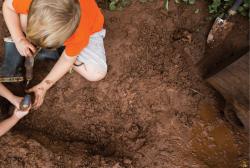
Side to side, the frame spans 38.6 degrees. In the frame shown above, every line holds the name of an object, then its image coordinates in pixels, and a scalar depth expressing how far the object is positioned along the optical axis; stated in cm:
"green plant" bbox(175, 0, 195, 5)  234
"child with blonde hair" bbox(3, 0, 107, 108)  158
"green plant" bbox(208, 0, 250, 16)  219
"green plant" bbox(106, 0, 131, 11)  239
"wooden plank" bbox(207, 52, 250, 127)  193
